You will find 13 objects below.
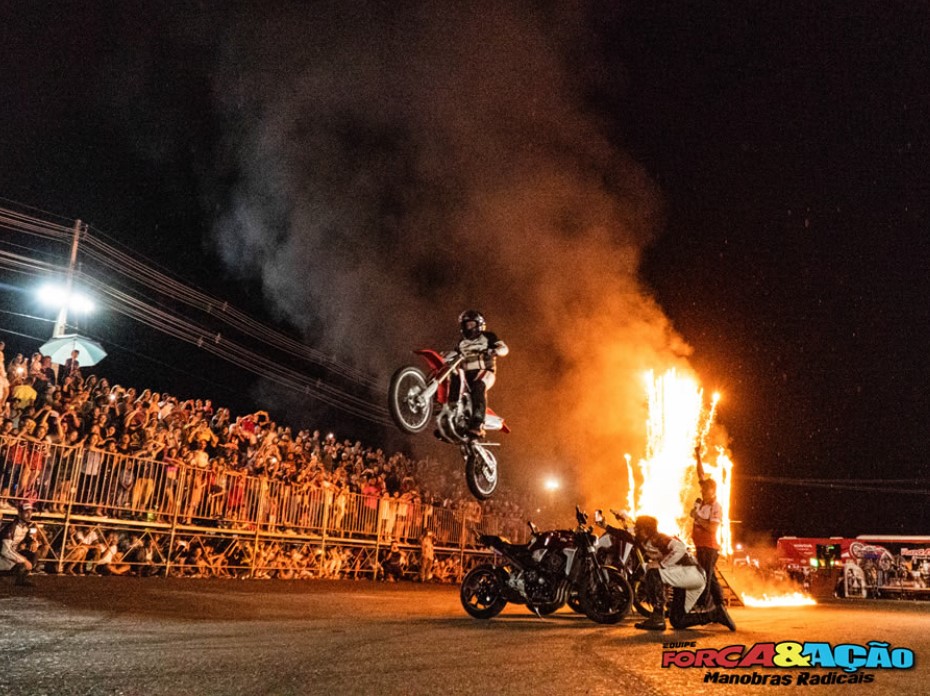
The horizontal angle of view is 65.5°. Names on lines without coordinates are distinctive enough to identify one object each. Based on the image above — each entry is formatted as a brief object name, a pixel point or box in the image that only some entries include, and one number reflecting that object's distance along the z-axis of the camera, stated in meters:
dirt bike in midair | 7.27
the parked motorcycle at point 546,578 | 10.42
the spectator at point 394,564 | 19.78
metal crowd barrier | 12.35
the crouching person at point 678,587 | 9.98
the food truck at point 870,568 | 29.22
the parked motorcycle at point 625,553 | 11.09
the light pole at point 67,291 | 19.20
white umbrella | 17.52
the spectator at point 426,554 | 20.34
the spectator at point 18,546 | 10.45
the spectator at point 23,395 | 12.78
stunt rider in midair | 7.52
